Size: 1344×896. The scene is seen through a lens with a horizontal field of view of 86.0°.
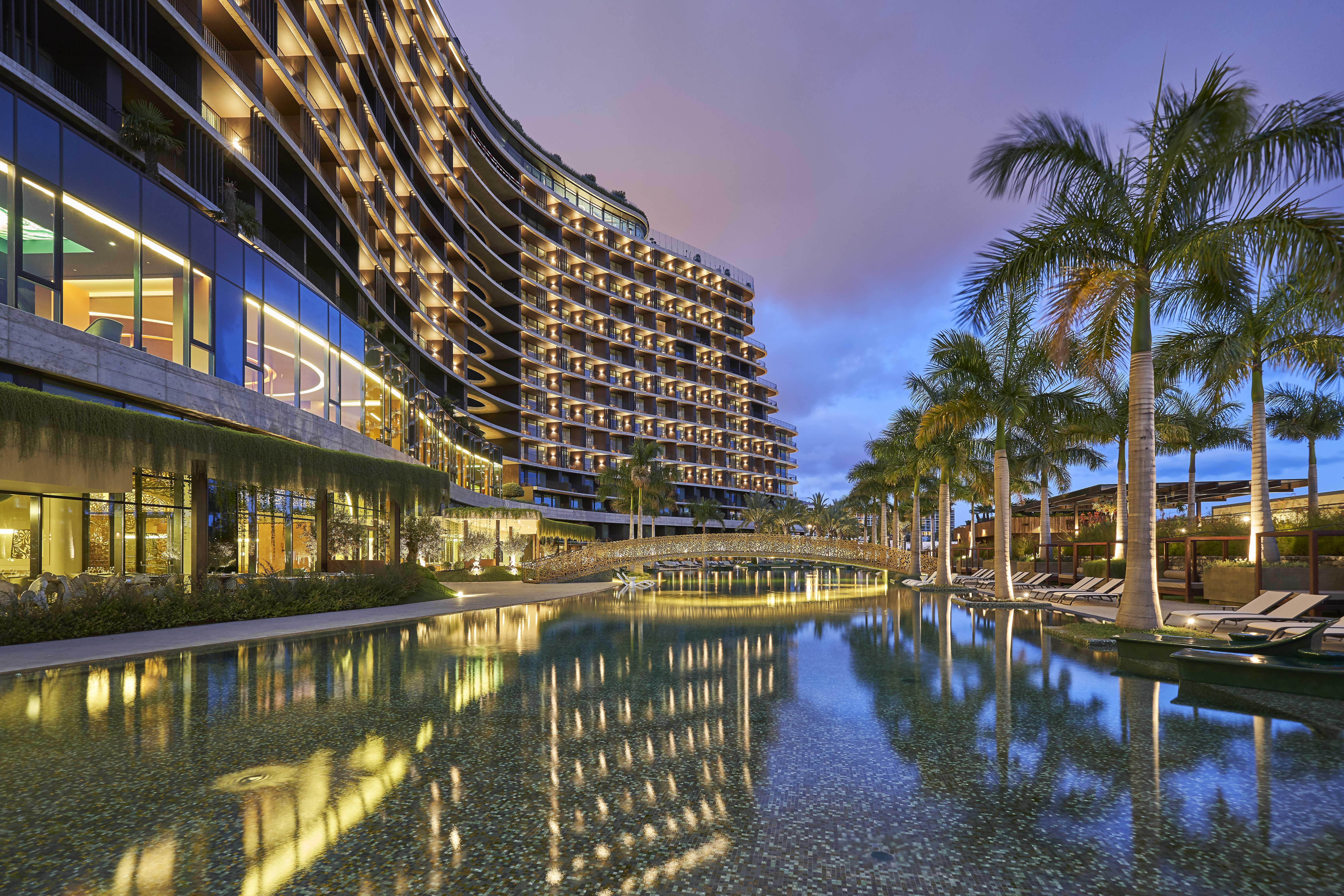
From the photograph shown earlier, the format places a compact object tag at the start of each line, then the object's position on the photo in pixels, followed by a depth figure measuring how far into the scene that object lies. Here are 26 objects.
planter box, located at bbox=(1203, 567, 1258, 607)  17.59
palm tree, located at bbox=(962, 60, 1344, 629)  11.02
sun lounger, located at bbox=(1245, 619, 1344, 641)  11.37
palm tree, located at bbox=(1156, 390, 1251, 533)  28.08
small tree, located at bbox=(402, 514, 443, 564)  34.41
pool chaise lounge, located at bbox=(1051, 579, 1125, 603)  21.19
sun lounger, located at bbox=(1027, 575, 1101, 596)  22.44
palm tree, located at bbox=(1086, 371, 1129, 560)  25.81
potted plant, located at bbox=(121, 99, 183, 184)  21.77
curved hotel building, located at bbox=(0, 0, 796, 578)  16.16
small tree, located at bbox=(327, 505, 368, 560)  30.14
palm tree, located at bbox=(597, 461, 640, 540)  70.12
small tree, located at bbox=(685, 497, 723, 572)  88.44
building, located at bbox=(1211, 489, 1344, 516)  31.59
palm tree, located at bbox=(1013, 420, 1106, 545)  27.05
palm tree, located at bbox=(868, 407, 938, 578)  32.53
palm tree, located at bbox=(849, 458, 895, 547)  46.69
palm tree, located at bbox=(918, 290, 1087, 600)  22.53
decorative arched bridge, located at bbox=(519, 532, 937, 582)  40.75
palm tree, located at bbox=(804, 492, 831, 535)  99.62
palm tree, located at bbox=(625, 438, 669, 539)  68.31
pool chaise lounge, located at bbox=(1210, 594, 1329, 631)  13.08
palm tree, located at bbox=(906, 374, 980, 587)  28.72
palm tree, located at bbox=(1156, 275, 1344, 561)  16.81
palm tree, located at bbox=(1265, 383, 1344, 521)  29.39
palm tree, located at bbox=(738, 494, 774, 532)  96.69
